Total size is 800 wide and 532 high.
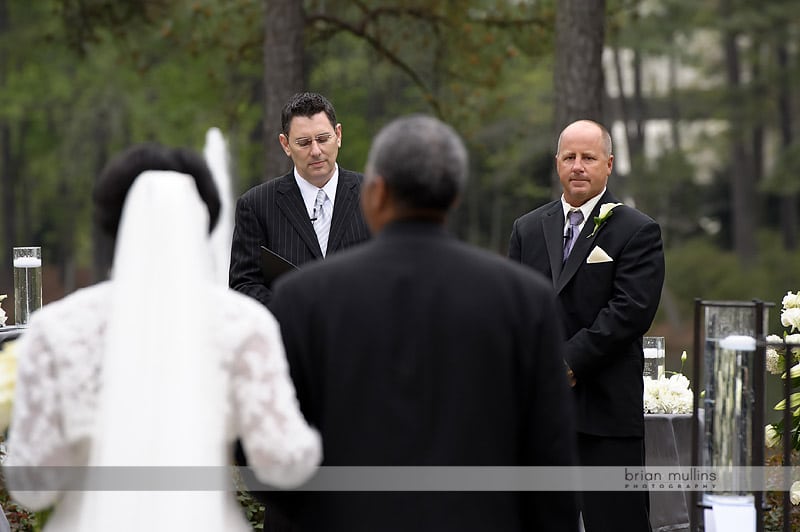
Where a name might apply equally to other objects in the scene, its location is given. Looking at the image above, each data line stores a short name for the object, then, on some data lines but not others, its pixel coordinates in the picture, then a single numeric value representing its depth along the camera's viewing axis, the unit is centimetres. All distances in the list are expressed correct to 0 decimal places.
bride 611
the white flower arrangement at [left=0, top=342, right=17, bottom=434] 782
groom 1109
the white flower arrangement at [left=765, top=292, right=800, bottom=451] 1316
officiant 1138
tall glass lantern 977
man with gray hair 639
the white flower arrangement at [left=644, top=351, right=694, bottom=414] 1403
